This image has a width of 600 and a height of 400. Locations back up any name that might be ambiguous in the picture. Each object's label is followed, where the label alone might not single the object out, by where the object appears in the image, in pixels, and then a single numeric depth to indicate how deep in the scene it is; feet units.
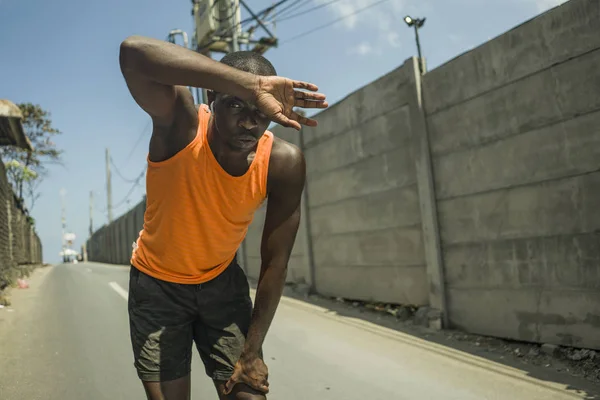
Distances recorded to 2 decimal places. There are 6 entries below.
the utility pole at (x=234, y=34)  46.60
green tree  74.02
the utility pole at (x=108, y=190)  142.51
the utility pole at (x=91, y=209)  215.51
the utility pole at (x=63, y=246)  207.72
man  5.62
